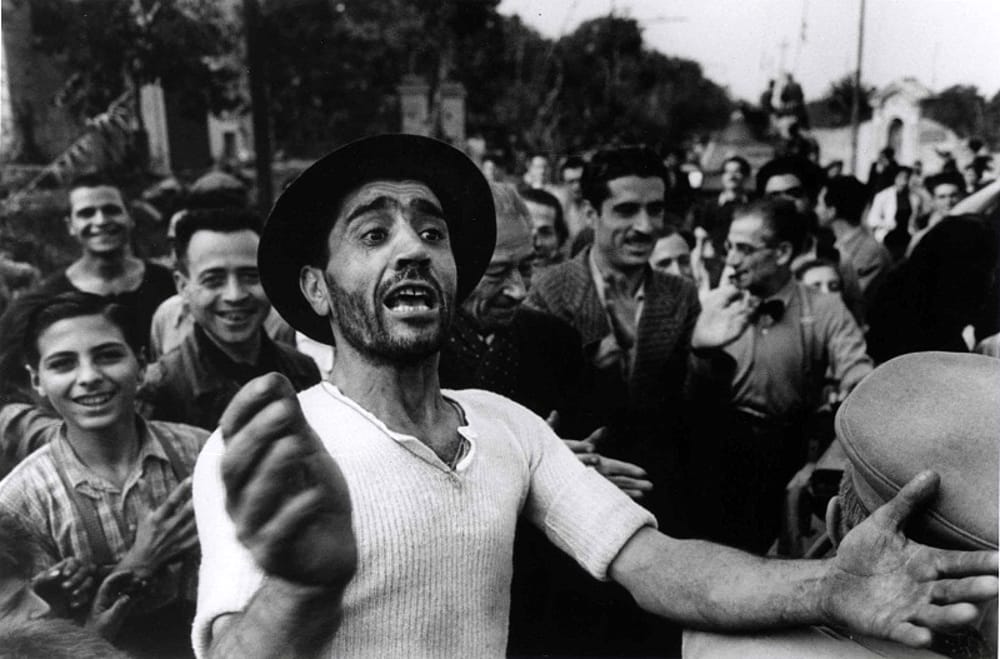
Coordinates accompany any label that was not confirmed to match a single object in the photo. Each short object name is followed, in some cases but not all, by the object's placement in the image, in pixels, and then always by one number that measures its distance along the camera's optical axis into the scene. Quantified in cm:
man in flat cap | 135
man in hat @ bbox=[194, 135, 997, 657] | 123
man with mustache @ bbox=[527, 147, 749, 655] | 299
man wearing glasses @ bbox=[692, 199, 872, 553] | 307
